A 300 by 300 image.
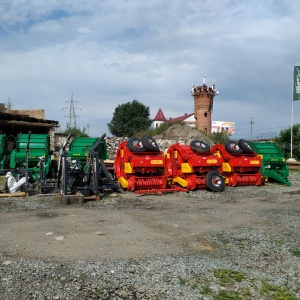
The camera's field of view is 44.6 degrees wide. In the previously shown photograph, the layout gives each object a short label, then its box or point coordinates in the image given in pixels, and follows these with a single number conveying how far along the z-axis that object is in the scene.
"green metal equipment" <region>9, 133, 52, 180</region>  12.69
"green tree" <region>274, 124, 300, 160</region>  26.67
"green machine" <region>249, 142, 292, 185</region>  14.13
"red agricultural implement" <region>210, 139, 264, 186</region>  13.32
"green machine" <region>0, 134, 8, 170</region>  13.68
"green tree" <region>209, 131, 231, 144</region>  40.86
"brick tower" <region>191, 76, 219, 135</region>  53.19
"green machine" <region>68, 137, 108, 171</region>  13.56
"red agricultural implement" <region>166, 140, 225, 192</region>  12.16
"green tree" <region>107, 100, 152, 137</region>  62.59
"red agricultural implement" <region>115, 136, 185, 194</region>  11.84
